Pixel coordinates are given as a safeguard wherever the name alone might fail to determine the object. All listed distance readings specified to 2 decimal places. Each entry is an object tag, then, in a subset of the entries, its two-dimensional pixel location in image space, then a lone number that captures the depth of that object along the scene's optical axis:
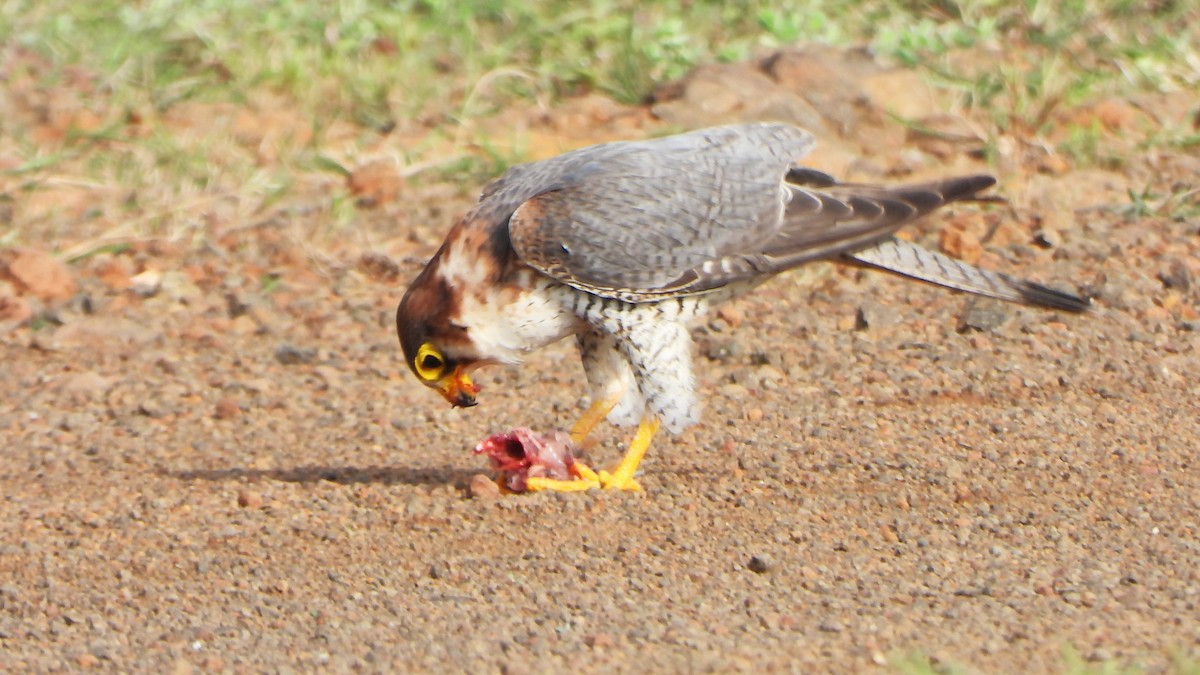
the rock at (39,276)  13.35
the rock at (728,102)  14.87
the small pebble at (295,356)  12.15
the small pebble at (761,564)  7.89
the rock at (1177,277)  11.98
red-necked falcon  9.33
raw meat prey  9.38
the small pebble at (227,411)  11.20
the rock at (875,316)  11.87
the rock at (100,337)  12.61
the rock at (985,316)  11.67
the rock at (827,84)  15.05
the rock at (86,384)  11.75
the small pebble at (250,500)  9.38
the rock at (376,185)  14.69
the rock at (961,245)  12.81
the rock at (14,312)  12.93
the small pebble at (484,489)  9.40
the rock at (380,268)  13.56
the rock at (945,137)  14.70
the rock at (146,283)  13.43
